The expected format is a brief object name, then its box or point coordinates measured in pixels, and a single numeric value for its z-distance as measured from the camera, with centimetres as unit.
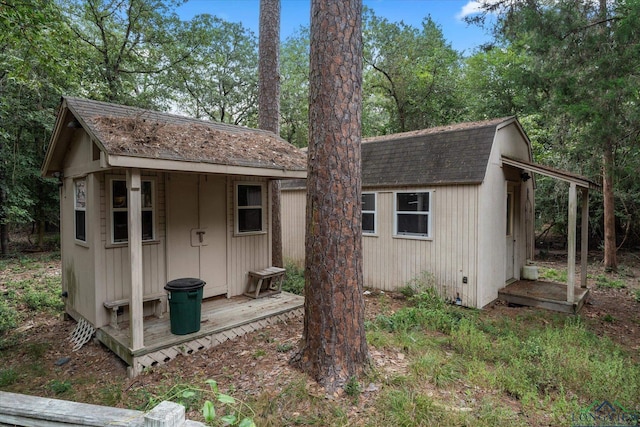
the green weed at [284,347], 451
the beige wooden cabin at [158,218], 427
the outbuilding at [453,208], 688
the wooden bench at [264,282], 659
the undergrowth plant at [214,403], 313
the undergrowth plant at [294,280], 782
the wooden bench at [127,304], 495
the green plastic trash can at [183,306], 471
